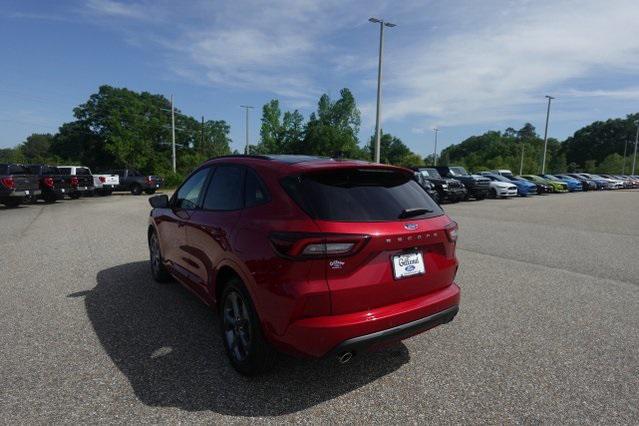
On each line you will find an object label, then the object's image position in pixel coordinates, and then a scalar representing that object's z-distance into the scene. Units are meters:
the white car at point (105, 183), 24.17
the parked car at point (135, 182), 26.70
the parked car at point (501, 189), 25.22
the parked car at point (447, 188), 20.80
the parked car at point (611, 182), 42.81
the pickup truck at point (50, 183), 18.59
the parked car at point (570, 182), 36.35
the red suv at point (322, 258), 2.52
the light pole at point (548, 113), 46.51
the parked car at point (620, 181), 44.12
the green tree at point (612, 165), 74.31
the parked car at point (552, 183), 33.01
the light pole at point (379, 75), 23.48
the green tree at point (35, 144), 108.71
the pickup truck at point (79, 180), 20.39
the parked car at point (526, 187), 28.61
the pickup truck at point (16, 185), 15.65
